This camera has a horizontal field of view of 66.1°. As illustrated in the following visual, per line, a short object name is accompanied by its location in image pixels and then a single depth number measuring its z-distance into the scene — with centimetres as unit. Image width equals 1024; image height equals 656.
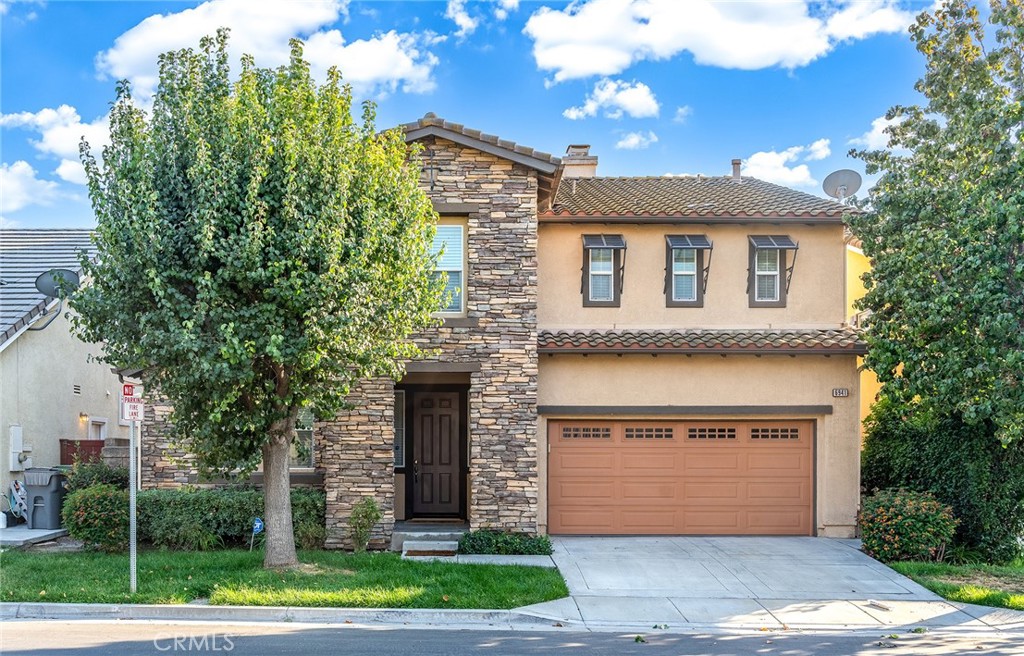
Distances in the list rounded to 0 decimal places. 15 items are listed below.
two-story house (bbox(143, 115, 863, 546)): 1369
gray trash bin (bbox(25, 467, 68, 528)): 1441
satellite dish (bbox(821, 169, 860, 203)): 1616
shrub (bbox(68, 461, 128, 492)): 1422
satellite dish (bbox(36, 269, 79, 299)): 1622
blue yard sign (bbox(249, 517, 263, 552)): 1219
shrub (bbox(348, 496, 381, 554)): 1305
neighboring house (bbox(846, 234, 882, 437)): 1656
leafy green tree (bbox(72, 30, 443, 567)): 988
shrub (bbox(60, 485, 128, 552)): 1224
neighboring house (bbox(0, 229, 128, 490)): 1570
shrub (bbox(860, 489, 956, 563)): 1248
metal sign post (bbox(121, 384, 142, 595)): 974
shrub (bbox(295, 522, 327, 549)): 1311
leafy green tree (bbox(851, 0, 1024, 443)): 1099
